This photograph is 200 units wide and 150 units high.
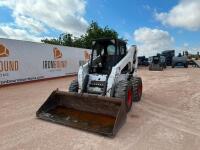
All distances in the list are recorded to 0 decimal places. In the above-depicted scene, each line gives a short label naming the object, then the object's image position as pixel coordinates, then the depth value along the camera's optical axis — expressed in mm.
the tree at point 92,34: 24710
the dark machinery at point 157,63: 17210
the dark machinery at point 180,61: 19647
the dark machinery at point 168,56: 22662
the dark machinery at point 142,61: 22813
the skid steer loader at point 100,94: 3522
